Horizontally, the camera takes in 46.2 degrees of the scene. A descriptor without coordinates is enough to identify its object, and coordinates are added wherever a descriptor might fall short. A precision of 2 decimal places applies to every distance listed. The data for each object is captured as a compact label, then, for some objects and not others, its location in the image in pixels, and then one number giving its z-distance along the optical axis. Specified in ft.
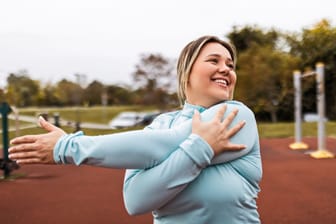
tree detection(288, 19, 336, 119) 31.50
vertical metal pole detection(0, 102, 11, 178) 16.06
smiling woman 2.13
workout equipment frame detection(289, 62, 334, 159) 19.02
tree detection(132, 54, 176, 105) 60.80
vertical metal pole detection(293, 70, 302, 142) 21.40
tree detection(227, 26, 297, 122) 39.88
